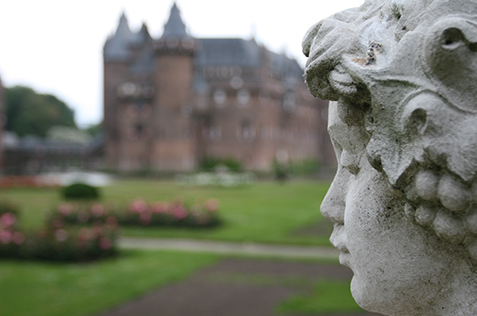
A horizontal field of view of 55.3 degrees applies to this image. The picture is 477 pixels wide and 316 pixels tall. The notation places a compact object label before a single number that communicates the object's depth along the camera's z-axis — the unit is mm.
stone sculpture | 1221
